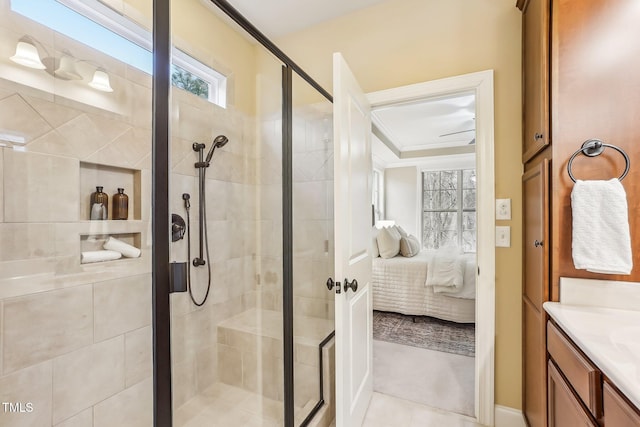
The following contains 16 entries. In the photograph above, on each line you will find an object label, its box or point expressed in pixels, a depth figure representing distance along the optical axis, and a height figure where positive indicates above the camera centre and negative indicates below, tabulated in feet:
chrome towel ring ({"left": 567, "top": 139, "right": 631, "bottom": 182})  3.67 +0.80
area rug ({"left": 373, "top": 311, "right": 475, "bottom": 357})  9.39 -4.36
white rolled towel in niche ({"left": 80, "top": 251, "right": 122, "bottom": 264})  4.37 -0.67
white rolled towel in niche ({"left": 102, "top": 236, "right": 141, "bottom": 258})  4.60 -0.54
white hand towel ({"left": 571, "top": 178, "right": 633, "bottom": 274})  3.51 -0.20
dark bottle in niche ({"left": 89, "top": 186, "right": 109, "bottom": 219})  4.45 +0.14
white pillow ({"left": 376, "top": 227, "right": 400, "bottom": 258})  14.29 -1.59
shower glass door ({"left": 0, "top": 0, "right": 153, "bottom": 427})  3.60 -0.01
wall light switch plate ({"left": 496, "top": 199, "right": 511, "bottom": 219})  5.63 +0.07
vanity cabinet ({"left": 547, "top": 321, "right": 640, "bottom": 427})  2.29 -1.71
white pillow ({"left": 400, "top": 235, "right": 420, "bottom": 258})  14.70 -1.83
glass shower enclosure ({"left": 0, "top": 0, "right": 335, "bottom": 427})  3.56 -0.14
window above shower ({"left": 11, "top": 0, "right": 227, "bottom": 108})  3.71 +2.64
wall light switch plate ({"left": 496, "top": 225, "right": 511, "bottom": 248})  5.63 -0.47
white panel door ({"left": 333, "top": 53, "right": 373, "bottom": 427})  4.77 -0.60
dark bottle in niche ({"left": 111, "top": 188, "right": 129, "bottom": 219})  4.66 +0.13
